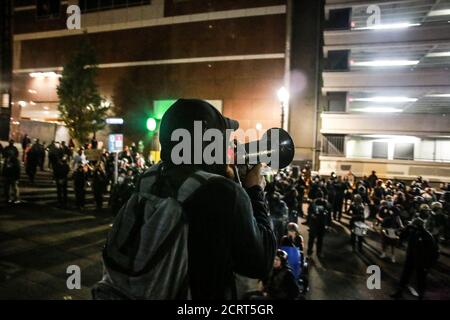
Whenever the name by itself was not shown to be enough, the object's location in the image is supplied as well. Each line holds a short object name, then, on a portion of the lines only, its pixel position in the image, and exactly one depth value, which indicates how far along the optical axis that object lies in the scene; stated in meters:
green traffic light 13.96
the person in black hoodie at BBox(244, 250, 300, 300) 5.04
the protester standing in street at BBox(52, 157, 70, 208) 12.77
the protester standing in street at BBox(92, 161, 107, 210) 13.08
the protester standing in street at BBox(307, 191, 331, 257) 10.03
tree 25.64
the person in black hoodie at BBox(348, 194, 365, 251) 10.61
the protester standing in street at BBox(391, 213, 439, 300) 7.46
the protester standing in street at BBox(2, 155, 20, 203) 11.86
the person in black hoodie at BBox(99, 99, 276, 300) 1.39
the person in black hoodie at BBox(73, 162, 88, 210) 12.58
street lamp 15.56
